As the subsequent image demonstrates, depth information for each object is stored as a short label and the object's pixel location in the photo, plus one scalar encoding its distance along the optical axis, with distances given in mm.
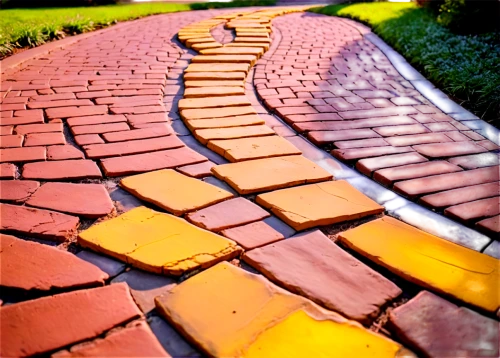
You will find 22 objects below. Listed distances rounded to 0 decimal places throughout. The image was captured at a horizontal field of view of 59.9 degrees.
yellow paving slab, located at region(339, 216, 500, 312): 1388
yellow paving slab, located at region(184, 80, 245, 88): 3366
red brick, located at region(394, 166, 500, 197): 2020
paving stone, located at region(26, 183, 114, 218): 1787
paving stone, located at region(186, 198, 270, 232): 1721
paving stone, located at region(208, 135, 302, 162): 2299
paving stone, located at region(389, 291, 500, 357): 1174
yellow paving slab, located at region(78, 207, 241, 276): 1471
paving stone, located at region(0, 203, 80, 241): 1622
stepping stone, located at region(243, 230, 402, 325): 1333
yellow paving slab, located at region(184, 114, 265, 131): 2643
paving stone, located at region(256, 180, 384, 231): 1754
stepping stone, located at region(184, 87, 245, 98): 3162
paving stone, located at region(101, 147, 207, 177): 2131
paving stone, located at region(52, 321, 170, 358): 1143
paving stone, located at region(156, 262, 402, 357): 1158
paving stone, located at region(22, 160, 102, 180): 2053
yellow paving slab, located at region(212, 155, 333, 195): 2012
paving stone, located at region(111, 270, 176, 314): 1323
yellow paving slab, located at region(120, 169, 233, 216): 1837
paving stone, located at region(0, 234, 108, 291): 1366
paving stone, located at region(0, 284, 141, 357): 1157
